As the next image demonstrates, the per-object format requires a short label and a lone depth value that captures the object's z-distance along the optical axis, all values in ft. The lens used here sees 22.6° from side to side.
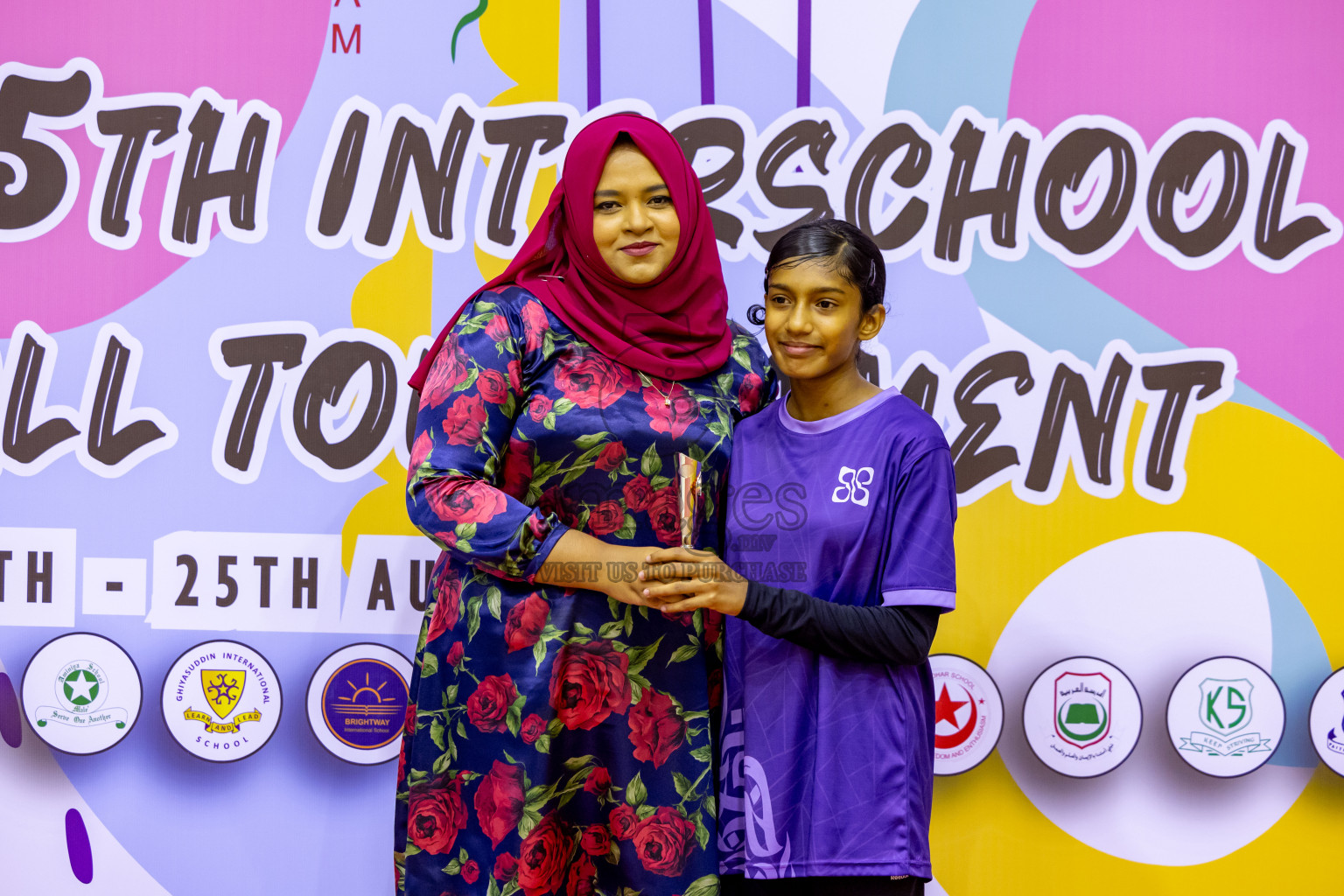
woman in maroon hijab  13.95
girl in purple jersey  13.61
